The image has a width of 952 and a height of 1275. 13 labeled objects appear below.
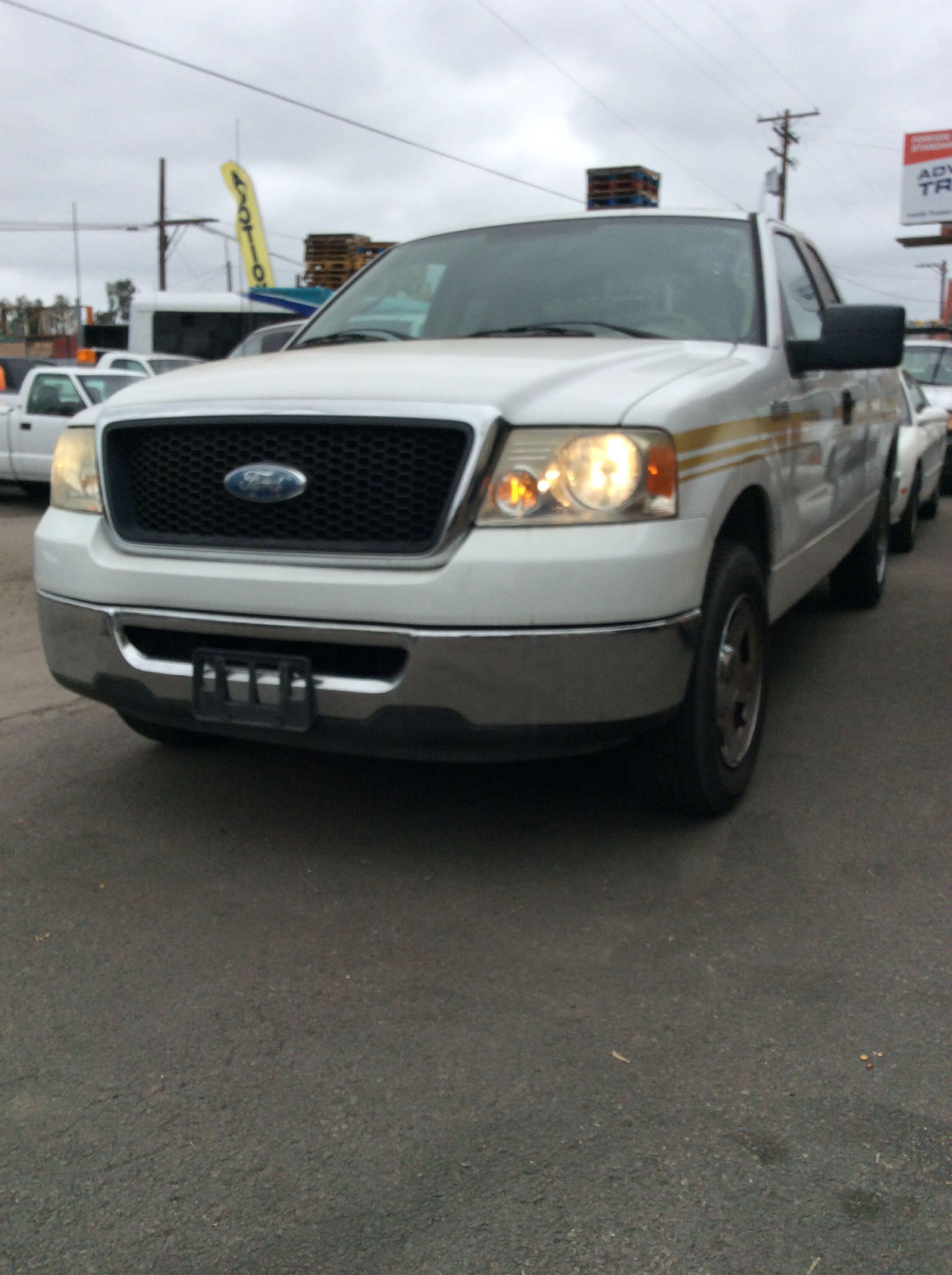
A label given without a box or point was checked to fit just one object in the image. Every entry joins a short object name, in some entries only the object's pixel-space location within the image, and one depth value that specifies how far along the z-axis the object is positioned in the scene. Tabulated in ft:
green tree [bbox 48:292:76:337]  189.16
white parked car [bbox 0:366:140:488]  42.93
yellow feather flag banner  78.43
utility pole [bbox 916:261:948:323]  290.97
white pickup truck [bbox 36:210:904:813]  9.67
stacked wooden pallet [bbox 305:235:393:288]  85.15
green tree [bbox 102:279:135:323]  324.19
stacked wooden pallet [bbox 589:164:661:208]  61.77
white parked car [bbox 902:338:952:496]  46.47
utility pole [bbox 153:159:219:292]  154.71
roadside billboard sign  179.32
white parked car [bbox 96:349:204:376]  55.31
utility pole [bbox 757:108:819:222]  154.81
